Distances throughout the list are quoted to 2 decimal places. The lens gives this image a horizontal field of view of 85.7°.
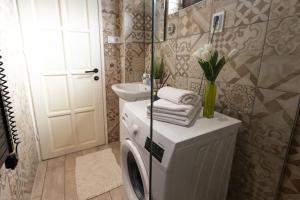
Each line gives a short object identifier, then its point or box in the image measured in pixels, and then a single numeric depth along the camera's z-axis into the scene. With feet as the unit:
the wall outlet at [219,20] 3.41
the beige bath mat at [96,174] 5.06
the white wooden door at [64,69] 5.49
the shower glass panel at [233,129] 2.48
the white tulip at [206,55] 2.95
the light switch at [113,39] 6.60
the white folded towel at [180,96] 3.02
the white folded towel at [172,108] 2.78
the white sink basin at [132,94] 5.17
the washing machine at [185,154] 2.37
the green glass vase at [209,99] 3.13
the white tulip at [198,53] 3.01
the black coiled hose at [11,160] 2.63
